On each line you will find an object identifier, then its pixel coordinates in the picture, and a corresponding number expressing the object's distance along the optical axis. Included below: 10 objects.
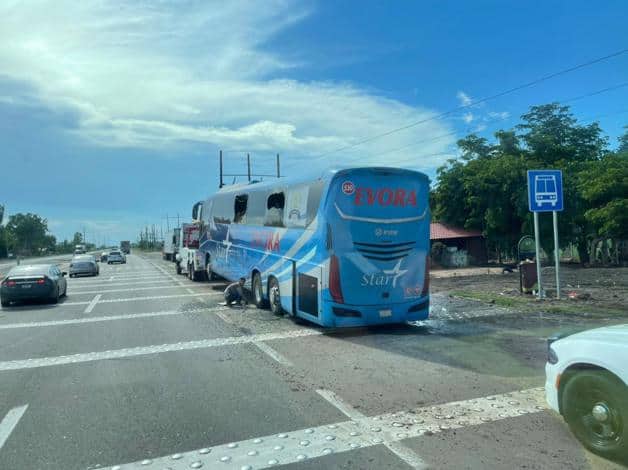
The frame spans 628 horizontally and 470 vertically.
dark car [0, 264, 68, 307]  16.83
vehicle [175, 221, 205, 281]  24.52
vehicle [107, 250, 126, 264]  59.47
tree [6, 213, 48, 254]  113.75
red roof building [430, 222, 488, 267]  32.69
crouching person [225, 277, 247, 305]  14.88
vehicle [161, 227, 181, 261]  45.47
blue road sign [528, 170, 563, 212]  14.45
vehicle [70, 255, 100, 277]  34.34
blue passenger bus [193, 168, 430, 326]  9.84
